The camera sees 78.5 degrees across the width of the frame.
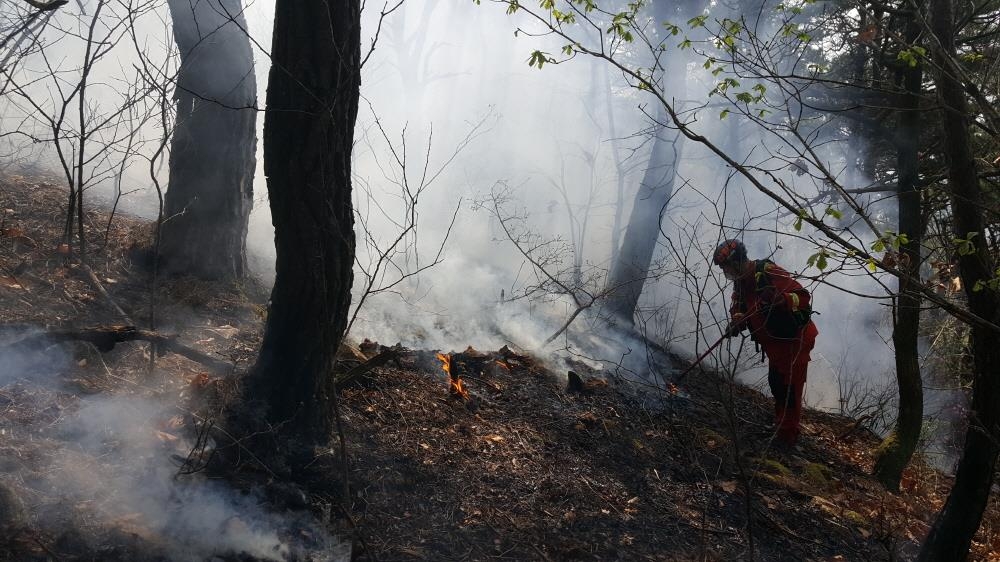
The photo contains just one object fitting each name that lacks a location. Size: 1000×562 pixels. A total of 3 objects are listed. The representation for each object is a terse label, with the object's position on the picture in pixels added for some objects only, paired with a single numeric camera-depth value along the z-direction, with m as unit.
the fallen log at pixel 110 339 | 3.57
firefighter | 5.21
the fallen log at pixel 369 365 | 4.15
